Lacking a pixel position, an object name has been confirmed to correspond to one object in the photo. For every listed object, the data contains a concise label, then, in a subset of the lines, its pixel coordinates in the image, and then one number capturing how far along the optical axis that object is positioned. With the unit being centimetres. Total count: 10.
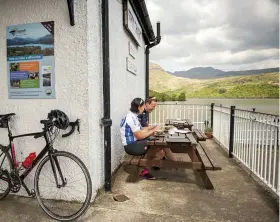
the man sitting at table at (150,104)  491
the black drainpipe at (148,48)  977
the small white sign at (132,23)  471
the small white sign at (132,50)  538
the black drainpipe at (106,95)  308
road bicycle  262
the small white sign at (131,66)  503
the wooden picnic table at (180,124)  537
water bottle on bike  282
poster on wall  292
